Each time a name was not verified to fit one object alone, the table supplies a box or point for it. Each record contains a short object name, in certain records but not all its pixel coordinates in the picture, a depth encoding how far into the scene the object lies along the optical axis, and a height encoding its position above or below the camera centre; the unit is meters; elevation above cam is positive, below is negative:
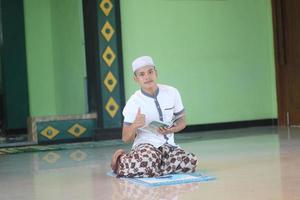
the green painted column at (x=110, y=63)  10.96 +0.44
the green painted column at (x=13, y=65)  13.84 +0.61
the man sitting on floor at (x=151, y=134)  5.65 -0.26
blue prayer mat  5.30 -0.54
